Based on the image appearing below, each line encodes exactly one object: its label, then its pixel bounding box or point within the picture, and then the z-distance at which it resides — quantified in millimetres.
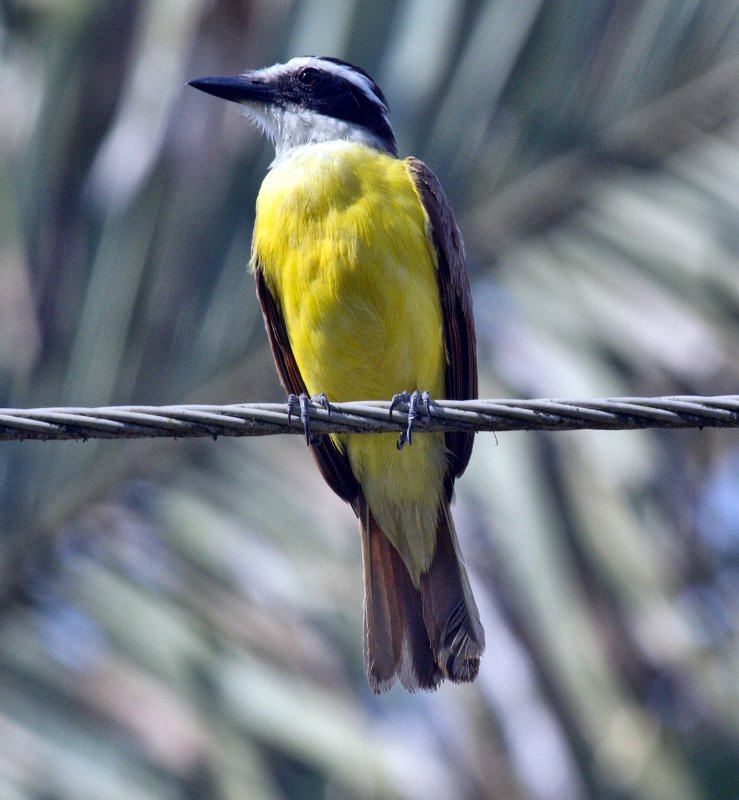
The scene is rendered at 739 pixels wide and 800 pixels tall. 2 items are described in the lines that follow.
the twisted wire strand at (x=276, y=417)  7043
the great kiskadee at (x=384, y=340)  10211
